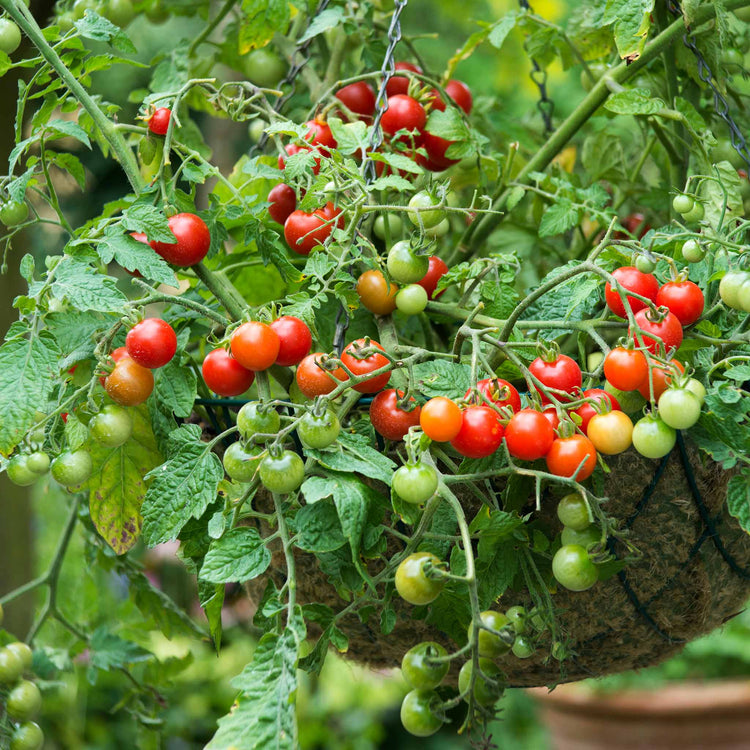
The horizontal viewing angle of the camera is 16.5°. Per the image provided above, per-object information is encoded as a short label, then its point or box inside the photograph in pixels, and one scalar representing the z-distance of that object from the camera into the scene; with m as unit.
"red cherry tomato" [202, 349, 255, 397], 1.53
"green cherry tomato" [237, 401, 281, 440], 1.48
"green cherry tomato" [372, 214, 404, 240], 1.71
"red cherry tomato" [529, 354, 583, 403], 1.49
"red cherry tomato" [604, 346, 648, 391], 1.47
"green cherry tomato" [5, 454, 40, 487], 1.53
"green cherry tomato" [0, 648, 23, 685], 1.72
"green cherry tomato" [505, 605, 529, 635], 1.51
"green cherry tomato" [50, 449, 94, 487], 1.52
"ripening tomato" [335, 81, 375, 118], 1.78
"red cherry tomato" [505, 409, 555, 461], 1.45
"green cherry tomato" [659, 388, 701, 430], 1.44
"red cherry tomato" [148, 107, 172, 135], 1.61
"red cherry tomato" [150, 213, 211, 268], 1.56
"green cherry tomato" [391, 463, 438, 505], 1.44
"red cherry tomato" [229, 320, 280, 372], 1.50
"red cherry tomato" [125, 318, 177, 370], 1.51
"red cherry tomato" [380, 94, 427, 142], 1.72
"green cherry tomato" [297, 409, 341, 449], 1.46
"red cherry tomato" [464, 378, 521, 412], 1.49
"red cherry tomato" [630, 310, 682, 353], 1.49
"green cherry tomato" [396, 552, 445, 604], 1.44
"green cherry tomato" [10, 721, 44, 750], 1.70
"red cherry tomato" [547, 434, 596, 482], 1.46
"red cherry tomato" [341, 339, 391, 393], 1.50
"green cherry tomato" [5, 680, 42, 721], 1.72
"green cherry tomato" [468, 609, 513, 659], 1.49
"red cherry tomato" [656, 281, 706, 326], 1.51
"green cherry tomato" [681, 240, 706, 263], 1.54
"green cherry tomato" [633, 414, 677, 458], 1.45
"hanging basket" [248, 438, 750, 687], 1.55
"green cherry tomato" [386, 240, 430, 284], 1.54
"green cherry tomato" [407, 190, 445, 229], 1.54
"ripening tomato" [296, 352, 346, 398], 1.51
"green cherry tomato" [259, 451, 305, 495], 1.46
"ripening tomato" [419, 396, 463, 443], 1.46
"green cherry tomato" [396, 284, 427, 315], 1.55
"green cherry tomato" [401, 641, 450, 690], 1.48
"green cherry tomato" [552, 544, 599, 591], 1.48
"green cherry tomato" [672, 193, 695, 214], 1.60
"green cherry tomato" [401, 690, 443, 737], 1.49
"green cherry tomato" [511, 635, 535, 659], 1.52
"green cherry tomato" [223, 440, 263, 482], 1.48
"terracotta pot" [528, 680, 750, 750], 3.43
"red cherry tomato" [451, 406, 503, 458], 1.46
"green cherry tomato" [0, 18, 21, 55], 1.60
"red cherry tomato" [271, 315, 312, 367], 1.52
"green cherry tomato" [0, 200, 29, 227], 1.61
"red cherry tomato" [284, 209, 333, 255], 1.60
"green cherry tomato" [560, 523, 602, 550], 1.50
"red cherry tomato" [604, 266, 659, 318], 1.51
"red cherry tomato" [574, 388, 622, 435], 1.48
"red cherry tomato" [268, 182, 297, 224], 1.67
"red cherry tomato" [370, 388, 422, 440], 1.50
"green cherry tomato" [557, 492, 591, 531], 1.48
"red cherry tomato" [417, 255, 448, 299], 1.64
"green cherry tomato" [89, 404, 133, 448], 1.53
